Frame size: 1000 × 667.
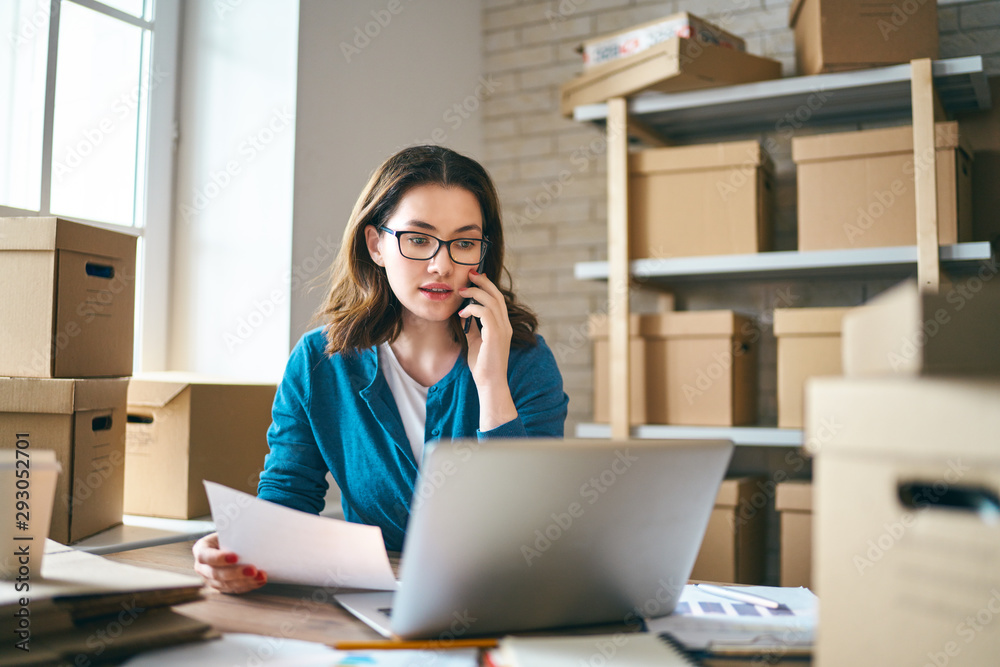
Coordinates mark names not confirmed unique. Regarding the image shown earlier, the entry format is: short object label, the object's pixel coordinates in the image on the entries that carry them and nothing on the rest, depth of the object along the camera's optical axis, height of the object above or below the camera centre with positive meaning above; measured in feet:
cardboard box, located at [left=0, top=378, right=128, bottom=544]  4.72 -0.32
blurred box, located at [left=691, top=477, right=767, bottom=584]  6.66 -1.35
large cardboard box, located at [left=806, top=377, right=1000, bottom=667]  1.46 -0.26
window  6.03 +2.22
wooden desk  2.43 -0.77
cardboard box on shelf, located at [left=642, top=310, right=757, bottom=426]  6.84 +0.15
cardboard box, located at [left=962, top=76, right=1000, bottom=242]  6.89 +1.95
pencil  2.24 -0.75
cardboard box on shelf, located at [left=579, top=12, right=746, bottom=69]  6.70 +3.10
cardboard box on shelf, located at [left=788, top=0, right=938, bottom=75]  6.24 +2.84
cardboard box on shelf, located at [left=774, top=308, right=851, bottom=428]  6.46 +0.29
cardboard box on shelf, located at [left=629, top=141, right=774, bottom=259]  6.77 +1.63
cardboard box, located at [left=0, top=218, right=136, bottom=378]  4.69 +0.51
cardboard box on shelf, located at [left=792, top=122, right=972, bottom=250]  6.17 +1.59
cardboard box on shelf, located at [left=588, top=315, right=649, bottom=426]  7.14 +0.12
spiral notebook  2.05 -0.73
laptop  2.05 -0.42
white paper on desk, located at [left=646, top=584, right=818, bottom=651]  2.30 -0.78
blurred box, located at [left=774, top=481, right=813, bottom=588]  6.40 -1.20
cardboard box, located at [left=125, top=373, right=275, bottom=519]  5.55 -0.45
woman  4.37 +0.06
